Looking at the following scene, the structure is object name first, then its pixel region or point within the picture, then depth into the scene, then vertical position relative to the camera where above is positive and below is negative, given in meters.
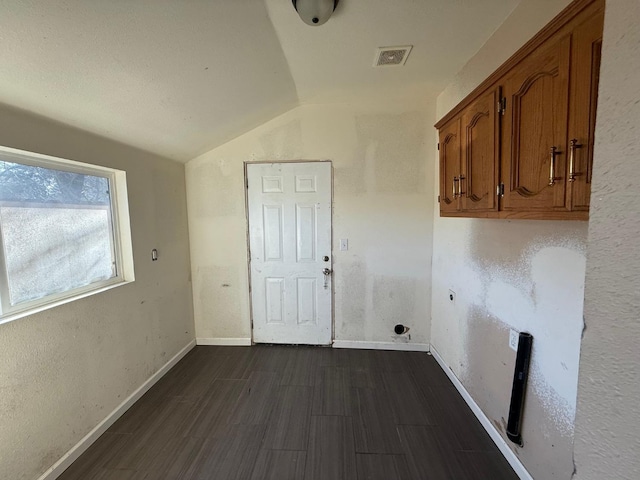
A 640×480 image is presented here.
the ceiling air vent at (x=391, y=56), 1.84 +1.16
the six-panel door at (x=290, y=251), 2.92 -0.29
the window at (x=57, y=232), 1.48 -0.03
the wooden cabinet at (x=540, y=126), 0.87 +0.38
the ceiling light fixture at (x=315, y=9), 1.36 +1.07
